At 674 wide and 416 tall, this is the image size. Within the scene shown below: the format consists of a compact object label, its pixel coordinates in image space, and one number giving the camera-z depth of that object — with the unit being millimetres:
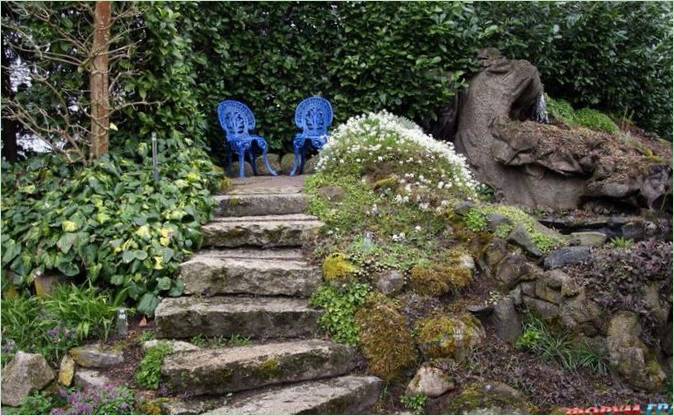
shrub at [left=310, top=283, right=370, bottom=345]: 3787
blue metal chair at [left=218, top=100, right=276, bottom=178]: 6910
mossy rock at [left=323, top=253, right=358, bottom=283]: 3994
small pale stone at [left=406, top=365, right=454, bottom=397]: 3465
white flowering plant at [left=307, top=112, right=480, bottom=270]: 4438
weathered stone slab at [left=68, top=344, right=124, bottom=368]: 3598
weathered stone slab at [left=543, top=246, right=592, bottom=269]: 3961
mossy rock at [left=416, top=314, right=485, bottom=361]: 3609
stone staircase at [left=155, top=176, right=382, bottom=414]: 3338
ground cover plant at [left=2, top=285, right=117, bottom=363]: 3730
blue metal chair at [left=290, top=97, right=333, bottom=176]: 7297
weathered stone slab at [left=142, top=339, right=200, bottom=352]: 3639
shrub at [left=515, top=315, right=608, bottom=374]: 3605
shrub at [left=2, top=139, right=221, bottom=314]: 4098
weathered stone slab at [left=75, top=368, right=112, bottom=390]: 3424
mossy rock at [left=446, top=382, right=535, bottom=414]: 3334
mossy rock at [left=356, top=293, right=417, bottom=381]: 3602
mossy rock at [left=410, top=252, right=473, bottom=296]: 3975
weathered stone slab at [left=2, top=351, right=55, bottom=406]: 3494
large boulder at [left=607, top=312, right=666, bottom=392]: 3402
